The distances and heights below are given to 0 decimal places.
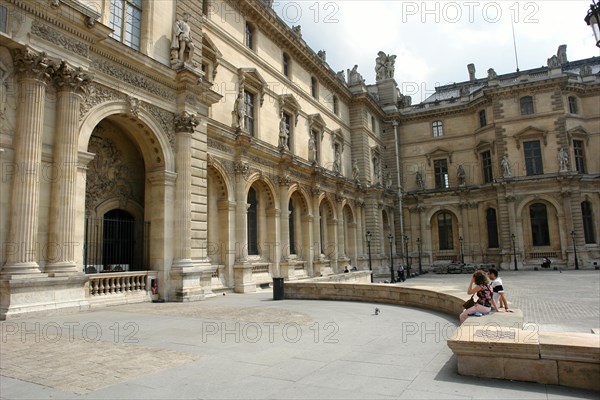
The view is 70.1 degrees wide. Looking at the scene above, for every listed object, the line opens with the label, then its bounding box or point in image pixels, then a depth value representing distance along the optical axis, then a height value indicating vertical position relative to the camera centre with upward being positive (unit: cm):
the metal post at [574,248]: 3766 -38
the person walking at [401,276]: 3042 -188
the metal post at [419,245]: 4445 +36
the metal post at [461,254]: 4396 -67
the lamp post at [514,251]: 3912 -49
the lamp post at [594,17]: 744 +399
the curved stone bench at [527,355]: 499 -133
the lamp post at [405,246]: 4272 +36
